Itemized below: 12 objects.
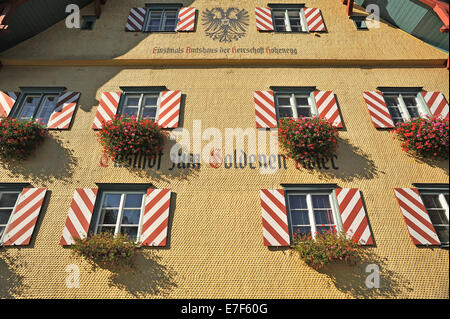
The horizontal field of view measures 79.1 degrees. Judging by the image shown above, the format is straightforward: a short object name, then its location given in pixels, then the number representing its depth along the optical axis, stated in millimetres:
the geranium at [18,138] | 6059
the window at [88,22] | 8808
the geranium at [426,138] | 6035
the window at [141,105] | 7098
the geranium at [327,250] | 4871
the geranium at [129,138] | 6078
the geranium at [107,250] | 4922
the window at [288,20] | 8938
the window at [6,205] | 5575
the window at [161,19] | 8978
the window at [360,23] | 8719
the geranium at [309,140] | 6070
